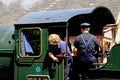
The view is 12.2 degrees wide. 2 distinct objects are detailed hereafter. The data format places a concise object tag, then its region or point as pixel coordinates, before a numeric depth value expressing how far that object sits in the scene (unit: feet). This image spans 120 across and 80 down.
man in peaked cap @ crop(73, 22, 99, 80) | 41.48
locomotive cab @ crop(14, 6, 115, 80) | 42.45
